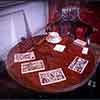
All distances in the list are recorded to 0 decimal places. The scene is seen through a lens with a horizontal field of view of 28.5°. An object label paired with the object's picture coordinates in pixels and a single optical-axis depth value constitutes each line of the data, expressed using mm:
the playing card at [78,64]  1243
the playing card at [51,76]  1149
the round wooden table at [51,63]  1123
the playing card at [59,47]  1434
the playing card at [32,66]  1236
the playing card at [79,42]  1527
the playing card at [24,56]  1345
